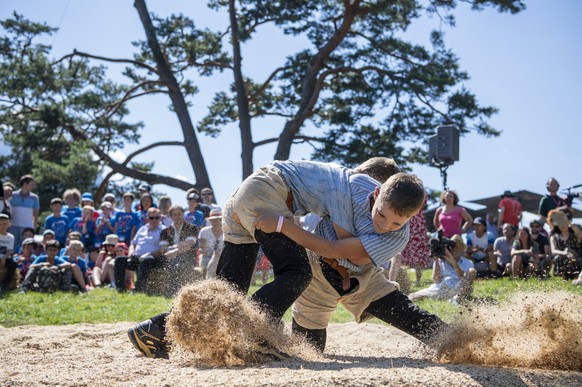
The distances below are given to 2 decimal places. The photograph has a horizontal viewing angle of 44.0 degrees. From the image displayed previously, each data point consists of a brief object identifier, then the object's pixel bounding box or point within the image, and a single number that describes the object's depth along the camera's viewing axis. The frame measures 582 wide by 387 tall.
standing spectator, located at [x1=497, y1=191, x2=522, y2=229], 12.11
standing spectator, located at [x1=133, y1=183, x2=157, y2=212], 12.45
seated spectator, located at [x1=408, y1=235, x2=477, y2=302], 8.55
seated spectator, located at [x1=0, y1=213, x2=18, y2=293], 10.18
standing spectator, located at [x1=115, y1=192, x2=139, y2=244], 11.80
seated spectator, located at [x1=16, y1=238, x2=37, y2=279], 10.93
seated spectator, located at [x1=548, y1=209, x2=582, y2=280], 9.77
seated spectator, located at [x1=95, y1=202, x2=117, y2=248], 11.90
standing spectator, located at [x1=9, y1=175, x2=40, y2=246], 11.64
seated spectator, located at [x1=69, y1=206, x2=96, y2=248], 11.90
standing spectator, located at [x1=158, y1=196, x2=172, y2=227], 11.18
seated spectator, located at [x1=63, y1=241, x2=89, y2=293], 10.70
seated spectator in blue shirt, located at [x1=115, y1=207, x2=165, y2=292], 10.27
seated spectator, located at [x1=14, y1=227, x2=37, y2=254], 11.44
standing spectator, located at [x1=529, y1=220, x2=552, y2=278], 10.45
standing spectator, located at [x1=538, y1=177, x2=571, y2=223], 11.47
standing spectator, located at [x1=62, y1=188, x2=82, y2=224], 12.29
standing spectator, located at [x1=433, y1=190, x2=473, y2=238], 10.83
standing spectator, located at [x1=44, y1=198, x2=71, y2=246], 11.90
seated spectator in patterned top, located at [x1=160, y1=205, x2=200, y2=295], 10.05
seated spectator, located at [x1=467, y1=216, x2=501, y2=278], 10.80
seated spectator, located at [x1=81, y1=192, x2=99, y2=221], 12.22
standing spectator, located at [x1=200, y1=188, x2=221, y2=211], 11.39
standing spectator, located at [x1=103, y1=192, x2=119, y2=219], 12.09
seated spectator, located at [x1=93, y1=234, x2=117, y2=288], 11.37
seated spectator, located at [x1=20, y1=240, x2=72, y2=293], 10.39
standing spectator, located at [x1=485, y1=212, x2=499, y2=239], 12.54
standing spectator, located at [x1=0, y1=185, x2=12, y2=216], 10.76
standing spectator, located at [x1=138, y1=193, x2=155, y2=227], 11.78
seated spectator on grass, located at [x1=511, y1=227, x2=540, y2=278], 10.32
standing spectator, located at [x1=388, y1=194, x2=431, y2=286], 9.61
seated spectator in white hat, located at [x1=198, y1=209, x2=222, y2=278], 9.98
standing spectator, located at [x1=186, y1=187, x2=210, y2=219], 10.91
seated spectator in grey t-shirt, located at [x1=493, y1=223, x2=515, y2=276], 10.96
